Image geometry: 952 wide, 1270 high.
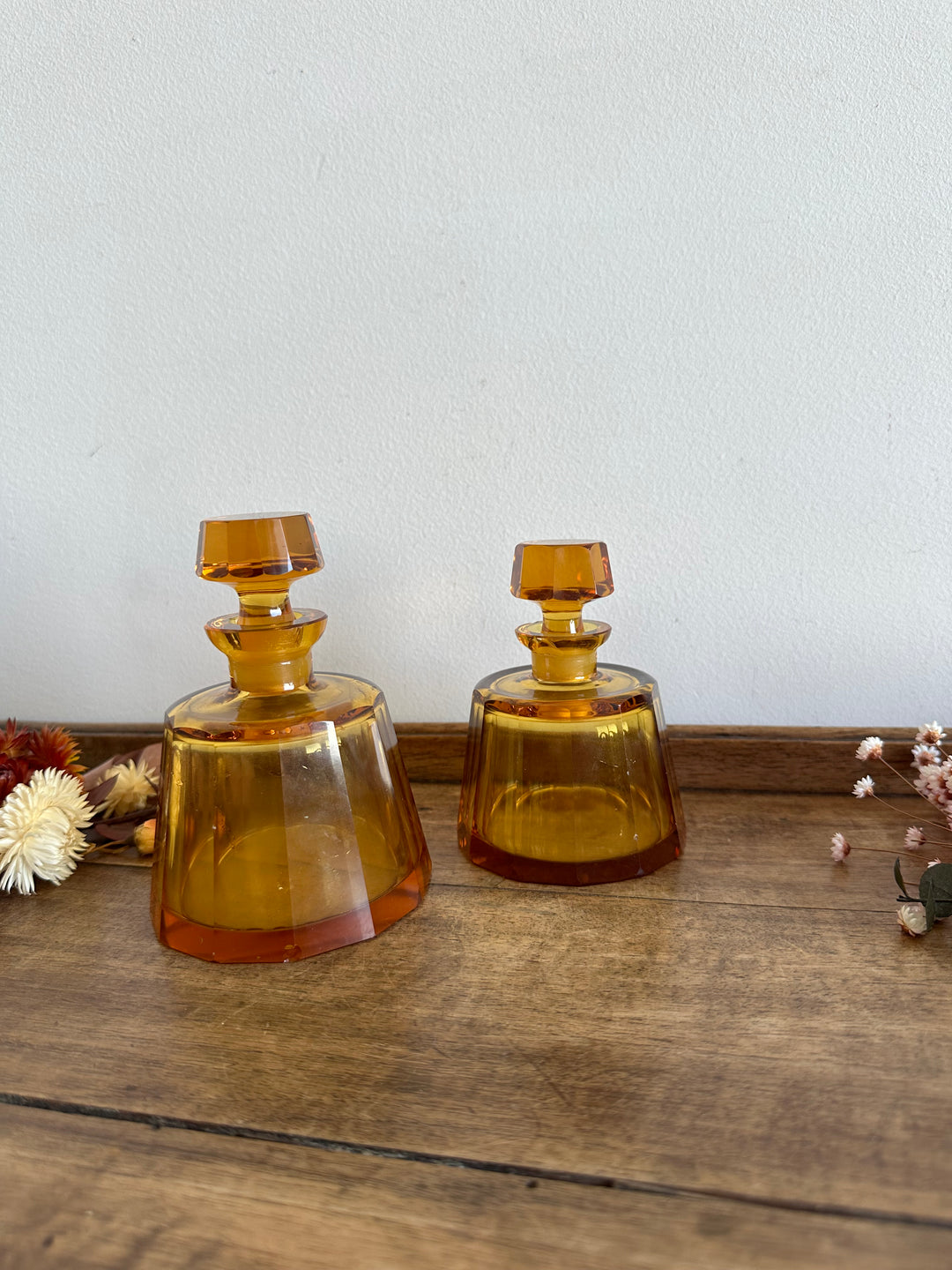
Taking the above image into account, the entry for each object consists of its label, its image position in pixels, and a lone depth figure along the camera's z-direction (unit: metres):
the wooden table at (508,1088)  0.28
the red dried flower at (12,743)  0.57
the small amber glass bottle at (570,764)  0.51
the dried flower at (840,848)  0.51
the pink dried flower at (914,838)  0.51
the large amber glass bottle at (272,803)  0.45
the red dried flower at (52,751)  0.59
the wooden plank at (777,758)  0.62
